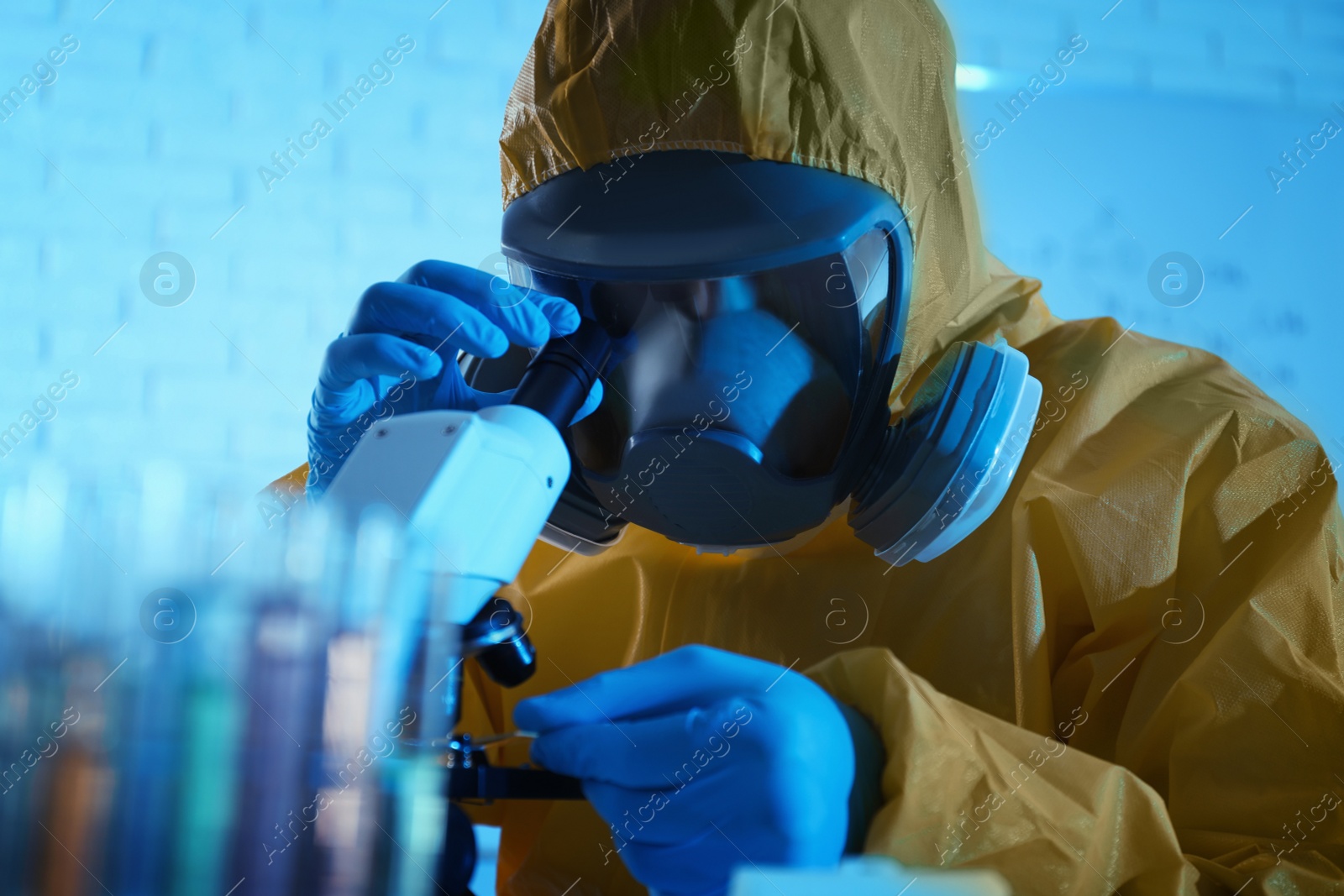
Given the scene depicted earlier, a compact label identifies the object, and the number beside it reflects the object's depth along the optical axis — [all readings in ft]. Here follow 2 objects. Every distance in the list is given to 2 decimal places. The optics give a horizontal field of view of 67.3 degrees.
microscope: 1.58
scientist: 2.49
